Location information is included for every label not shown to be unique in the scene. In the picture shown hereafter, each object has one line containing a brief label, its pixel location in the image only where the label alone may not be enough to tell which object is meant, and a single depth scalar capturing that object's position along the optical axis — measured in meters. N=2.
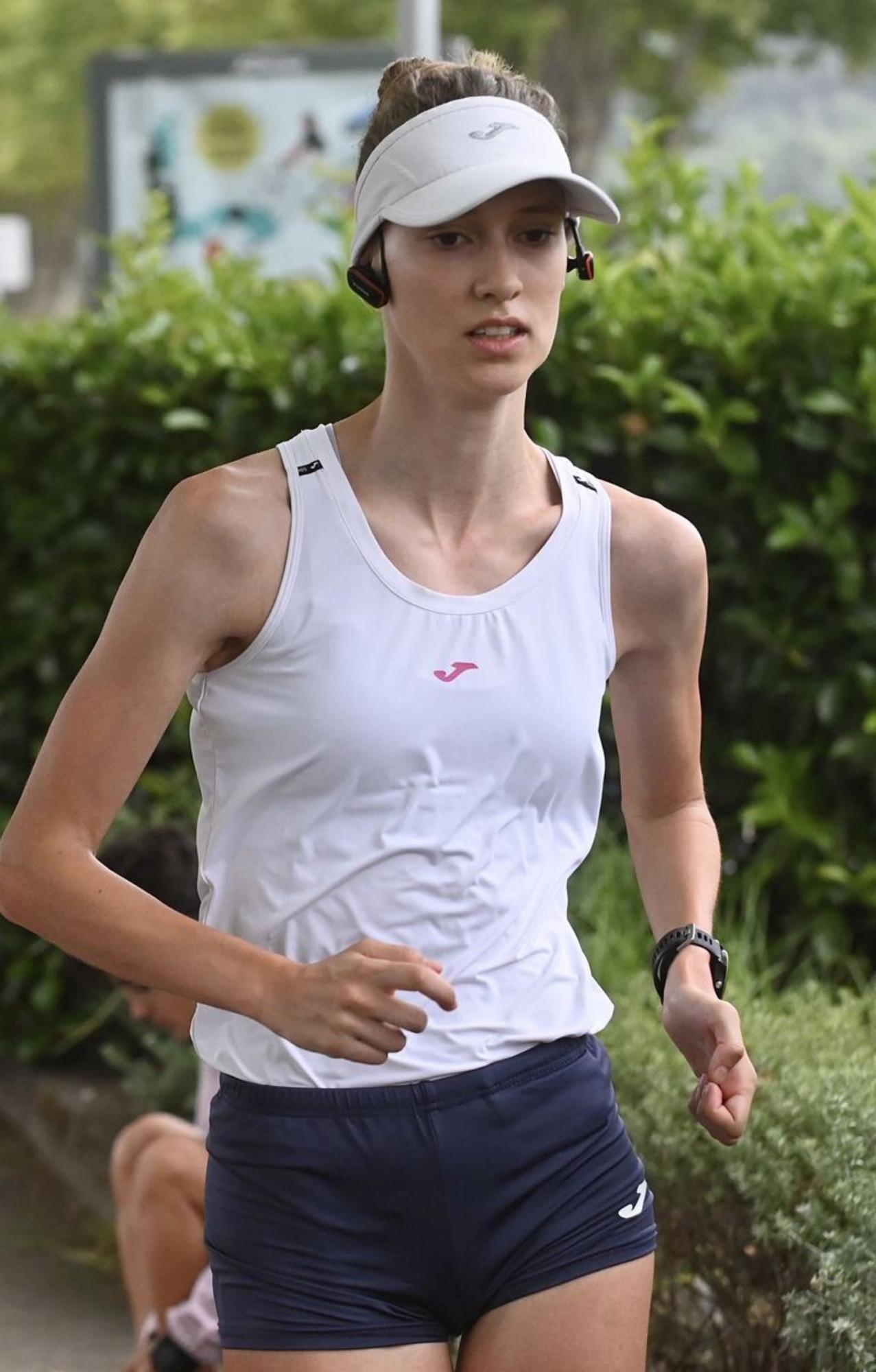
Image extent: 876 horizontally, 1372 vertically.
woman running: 4.76
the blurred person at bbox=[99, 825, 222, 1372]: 8.45
